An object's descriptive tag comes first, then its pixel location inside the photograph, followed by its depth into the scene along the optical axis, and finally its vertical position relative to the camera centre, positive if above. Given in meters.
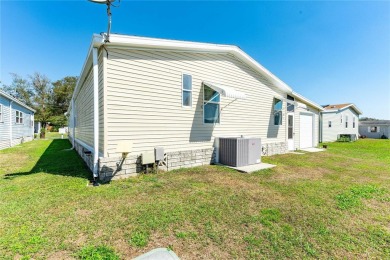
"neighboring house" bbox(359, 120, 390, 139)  28.48 +0.41
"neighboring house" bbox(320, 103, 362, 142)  20.08 +1.21
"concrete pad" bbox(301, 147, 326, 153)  11.76 -1.27
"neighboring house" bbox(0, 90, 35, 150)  12.04 +0.60
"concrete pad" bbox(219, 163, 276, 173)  6.39 -1.38
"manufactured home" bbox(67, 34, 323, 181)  5.14 +1.09
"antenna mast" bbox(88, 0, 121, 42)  4.22 +2.93
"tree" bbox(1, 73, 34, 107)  38.88 +8.88
